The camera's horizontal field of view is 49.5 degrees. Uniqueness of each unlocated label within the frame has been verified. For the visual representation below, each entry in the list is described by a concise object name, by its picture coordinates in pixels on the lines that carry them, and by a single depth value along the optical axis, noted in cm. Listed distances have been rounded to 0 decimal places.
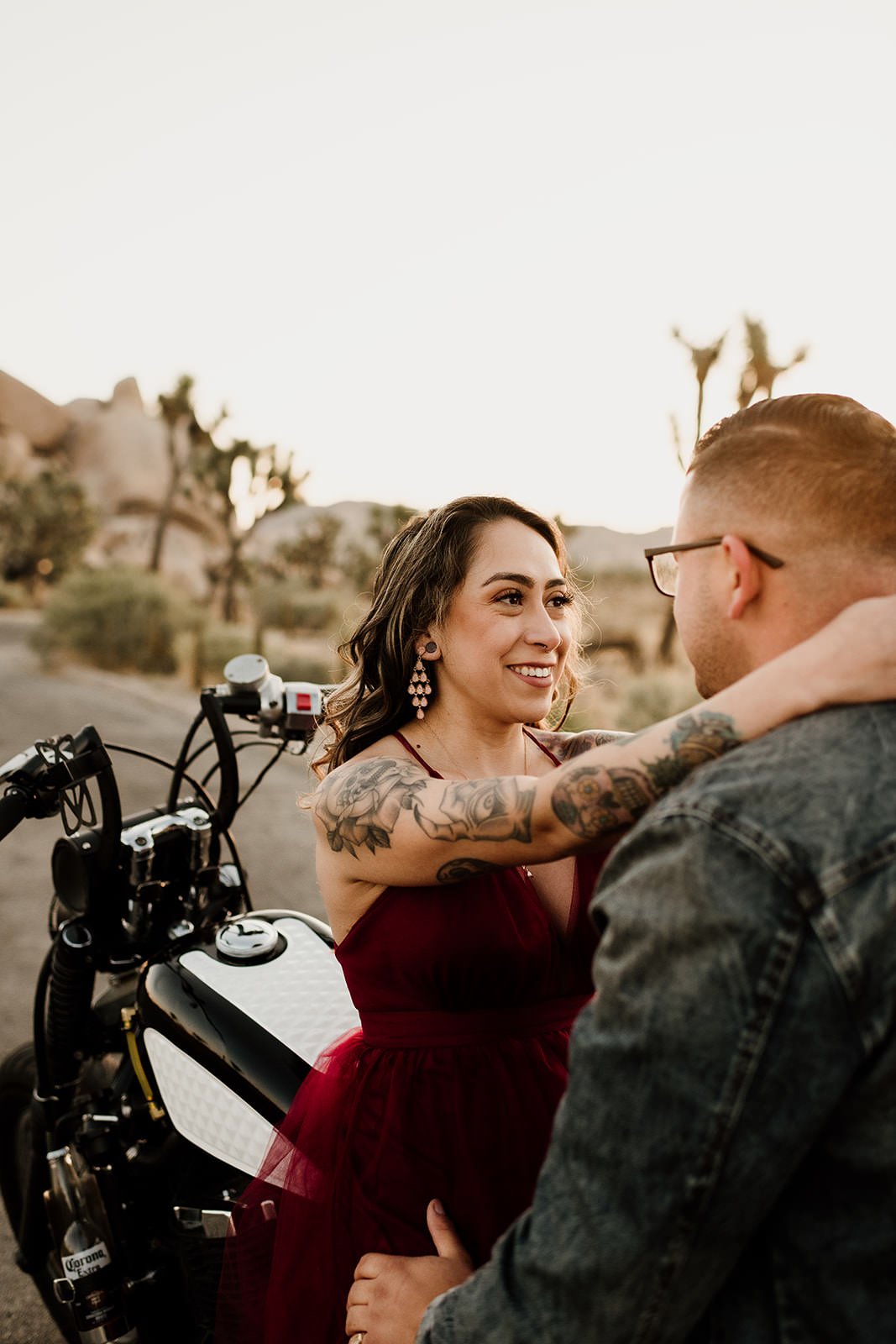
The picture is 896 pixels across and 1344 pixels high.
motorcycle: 205
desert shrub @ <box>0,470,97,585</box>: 3759
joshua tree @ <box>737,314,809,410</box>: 1627
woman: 165
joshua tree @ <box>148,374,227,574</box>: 2847
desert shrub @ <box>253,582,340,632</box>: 2703
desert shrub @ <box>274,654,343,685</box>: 1616
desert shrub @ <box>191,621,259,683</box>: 1812
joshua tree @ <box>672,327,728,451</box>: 1680
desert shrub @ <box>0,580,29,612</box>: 3125
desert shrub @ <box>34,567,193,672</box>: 1883
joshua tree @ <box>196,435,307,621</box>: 2761
